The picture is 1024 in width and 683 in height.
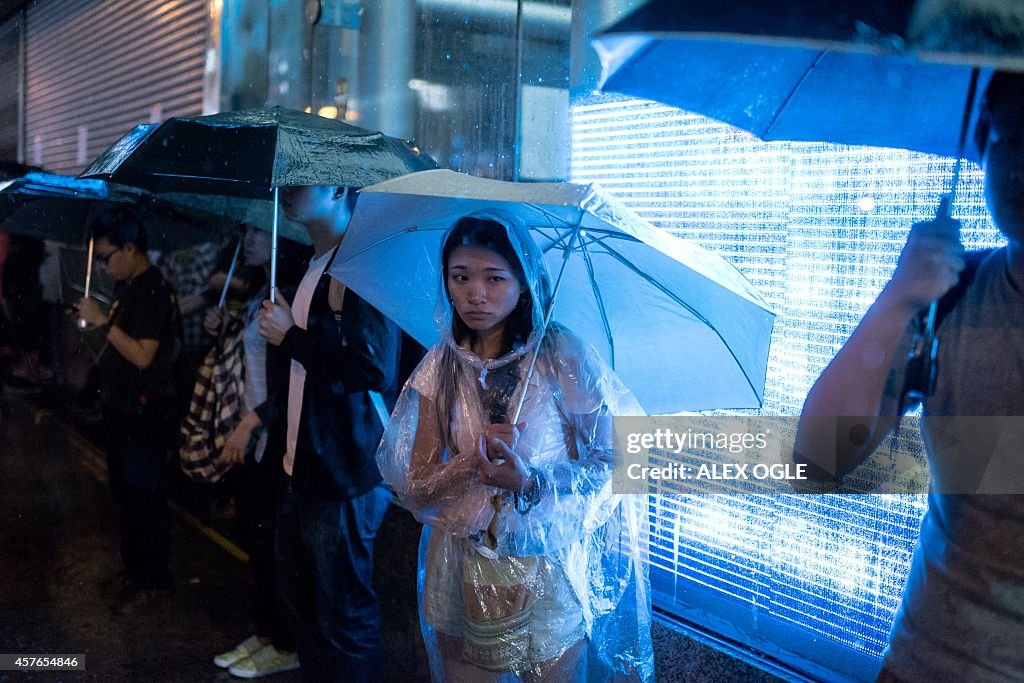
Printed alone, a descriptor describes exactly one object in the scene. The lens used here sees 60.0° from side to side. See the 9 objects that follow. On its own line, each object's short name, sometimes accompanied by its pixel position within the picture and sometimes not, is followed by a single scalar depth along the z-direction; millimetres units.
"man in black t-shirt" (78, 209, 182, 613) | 4148
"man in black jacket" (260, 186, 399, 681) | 2852
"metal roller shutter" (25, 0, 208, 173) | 5566
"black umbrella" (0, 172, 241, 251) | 4008
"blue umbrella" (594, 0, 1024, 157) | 1300
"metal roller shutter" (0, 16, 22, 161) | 5230
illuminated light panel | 2246
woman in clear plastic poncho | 2117
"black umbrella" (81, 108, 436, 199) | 2707
